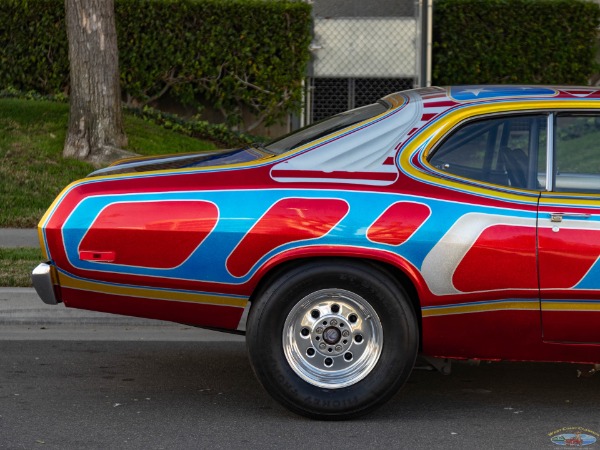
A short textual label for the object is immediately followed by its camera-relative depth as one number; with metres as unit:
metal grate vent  15.45
